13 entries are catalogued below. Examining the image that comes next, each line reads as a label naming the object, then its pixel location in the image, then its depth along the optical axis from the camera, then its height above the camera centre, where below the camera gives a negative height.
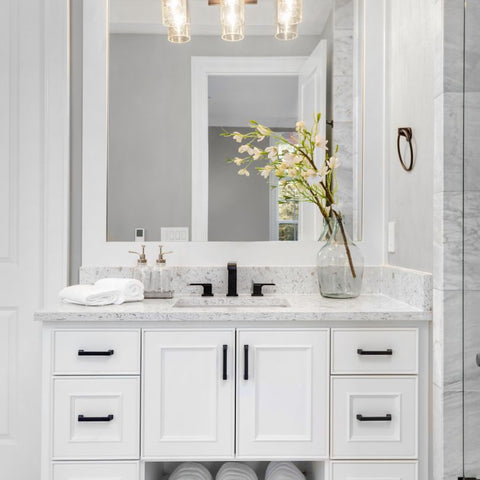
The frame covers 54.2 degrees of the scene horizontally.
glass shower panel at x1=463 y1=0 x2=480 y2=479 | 1.17 -0.03
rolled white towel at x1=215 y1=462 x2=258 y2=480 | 1.72 -0.90
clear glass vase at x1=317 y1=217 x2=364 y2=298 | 1.94 -0.15
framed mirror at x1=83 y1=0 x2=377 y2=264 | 2.10 +0.51
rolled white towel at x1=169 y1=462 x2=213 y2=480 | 1.74 -0.91
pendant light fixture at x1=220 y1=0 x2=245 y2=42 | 2.09 +0.95
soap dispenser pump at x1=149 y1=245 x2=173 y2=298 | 1.96 -0.21
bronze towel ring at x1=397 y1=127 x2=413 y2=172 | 1.80 +0.36
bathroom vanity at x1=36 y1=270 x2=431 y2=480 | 1.58 -0.54
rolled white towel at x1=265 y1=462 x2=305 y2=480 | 1.75 -0.91
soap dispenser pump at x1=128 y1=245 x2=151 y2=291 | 1.96 -0.18
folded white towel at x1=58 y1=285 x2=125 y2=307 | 1.67 -0.24
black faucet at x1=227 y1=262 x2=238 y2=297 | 1.97 -0.21
